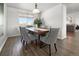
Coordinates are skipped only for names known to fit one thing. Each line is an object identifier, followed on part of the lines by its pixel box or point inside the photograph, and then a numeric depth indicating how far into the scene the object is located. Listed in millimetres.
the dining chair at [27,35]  1986
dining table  1920
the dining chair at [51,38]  1825
